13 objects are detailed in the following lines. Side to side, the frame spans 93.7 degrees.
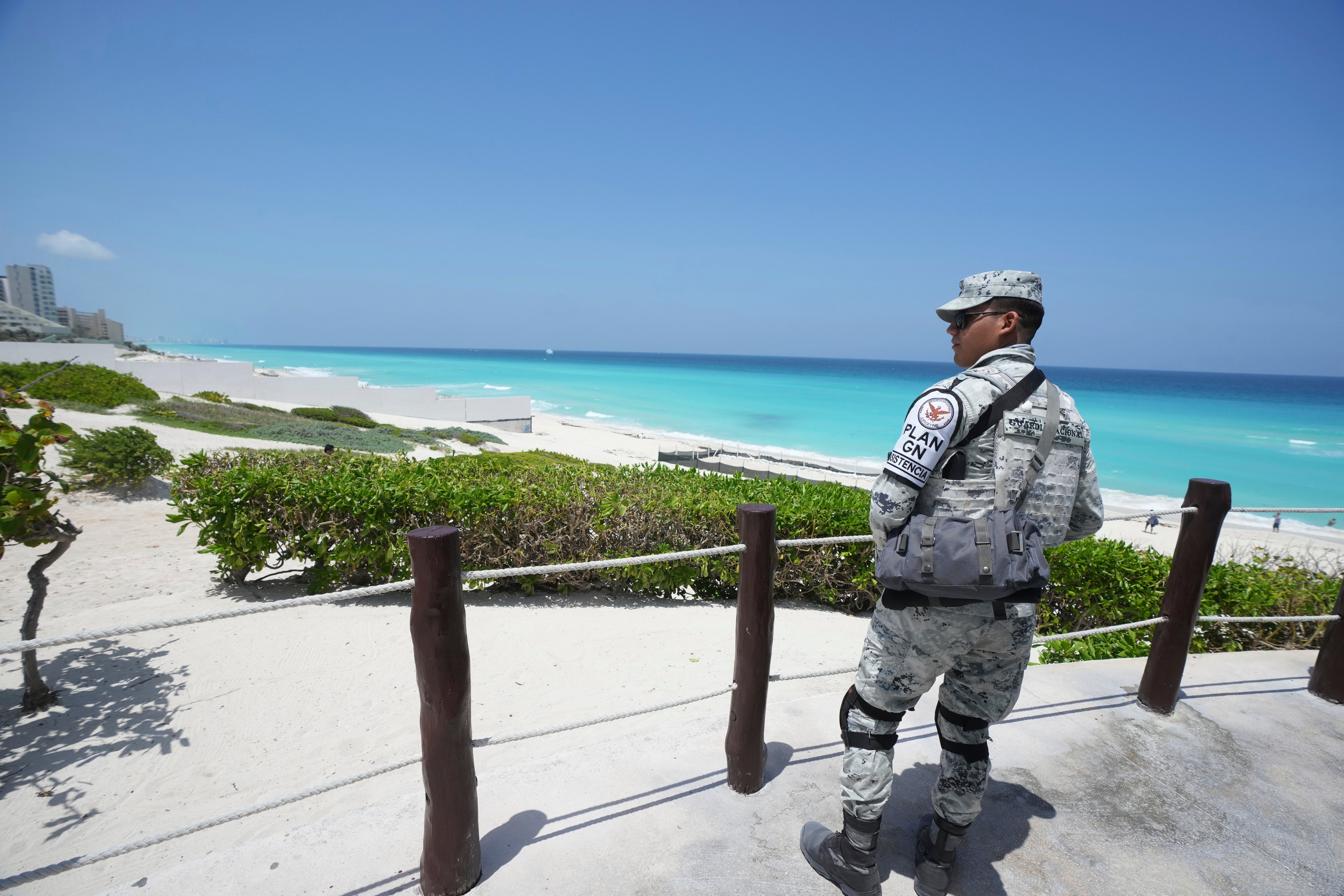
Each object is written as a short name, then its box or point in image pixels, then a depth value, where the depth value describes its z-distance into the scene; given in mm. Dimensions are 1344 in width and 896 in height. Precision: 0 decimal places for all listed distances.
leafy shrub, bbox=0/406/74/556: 3225
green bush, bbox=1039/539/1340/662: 4523
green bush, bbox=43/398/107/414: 16125
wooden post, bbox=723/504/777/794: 2369
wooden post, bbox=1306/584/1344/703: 3451
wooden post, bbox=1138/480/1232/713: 3035
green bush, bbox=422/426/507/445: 26016
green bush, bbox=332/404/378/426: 28797
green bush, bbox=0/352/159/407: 17109
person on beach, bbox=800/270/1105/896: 1756
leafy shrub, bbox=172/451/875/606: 5508
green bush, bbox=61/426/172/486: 9758
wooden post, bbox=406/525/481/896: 1882
